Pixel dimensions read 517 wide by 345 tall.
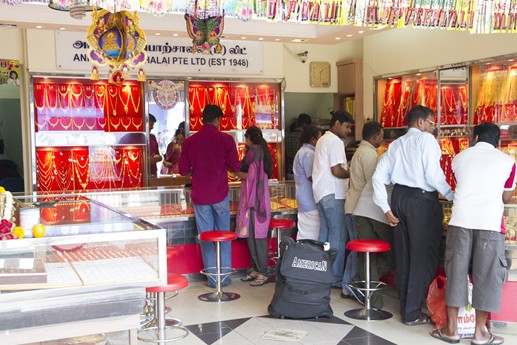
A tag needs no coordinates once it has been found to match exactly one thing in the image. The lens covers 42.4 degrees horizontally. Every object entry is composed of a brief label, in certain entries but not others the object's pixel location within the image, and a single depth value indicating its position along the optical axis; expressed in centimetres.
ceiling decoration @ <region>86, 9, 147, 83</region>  470
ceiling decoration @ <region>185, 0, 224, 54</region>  527
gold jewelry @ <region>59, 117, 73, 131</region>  823
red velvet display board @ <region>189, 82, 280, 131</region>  888
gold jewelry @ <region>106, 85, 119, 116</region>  852
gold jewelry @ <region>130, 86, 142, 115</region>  858
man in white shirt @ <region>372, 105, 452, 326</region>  476
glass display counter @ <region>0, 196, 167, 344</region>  286
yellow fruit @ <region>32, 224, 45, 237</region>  304
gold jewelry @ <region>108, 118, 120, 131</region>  850
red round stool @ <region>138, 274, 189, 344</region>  396
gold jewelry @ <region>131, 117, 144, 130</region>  855
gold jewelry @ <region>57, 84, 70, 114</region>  825
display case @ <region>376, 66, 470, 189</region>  762
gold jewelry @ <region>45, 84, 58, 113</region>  818
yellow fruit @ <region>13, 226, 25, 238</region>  302
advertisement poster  770
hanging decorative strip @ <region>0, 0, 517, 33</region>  362
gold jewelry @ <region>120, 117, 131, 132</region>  852
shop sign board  795
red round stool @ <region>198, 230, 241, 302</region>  583
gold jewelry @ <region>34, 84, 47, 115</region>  809
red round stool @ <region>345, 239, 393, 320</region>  506
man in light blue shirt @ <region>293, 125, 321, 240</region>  628
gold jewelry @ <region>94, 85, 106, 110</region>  847
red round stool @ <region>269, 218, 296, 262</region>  650
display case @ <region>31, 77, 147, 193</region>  812
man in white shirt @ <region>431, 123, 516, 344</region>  433
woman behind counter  858
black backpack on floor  510
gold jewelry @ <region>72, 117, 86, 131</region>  833
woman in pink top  639
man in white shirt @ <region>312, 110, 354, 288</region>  582
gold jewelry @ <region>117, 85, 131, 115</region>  856
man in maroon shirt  632
